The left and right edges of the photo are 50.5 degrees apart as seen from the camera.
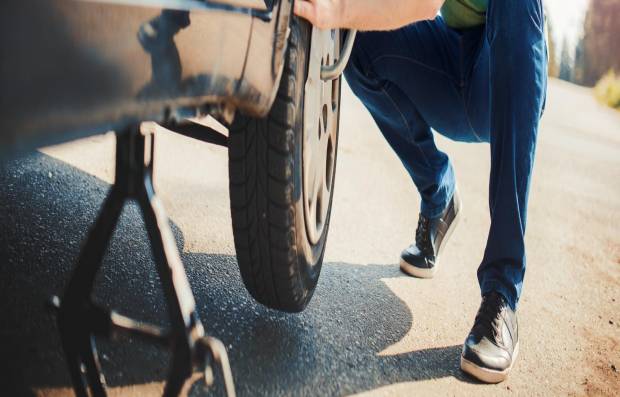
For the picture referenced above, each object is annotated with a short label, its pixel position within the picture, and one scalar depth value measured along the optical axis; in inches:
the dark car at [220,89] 22.6
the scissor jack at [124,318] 30.9
